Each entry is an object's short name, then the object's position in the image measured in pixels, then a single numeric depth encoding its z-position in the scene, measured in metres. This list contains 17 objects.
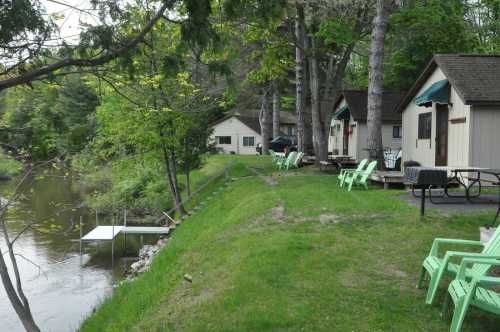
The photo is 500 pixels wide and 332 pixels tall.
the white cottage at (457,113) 14.70
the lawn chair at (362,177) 14.65
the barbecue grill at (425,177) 9.73
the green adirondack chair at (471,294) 4.43
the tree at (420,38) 18.66
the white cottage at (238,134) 56.12
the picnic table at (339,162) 21.72
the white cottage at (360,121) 26.47
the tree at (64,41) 4.77
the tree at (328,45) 18.67
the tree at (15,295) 6.08
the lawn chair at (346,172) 15.62
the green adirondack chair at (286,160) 23.20
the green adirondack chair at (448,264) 5.17
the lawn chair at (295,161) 23.18
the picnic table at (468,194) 11.70
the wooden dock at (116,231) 16.67
